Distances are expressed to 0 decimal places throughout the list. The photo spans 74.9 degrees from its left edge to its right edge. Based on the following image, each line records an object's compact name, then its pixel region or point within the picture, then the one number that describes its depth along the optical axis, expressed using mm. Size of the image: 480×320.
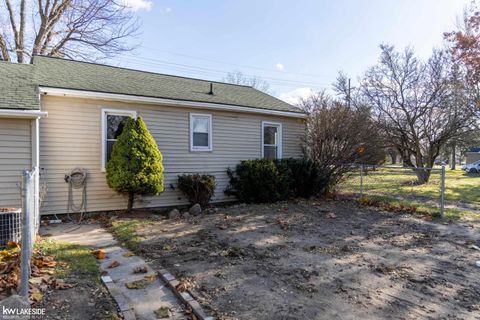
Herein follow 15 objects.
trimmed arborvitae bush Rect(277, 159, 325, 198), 10242
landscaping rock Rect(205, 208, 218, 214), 8358
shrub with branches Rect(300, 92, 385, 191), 10359
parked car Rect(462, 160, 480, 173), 30672
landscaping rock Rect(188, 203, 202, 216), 8236
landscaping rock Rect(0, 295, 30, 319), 2693
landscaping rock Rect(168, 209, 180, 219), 7797
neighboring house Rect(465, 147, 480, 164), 39781
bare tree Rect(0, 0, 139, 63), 16703
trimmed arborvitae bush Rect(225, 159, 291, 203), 9375
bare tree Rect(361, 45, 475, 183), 15508
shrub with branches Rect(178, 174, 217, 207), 8602
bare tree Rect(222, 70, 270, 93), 38250
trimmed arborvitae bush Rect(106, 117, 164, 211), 7219
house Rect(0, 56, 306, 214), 6457
